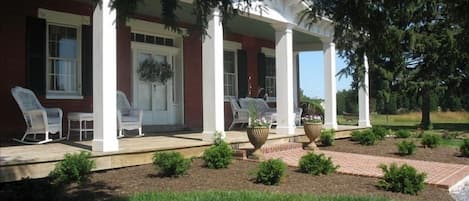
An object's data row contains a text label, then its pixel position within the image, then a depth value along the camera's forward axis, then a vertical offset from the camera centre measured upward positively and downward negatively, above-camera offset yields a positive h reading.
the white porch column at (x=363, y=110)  16.94 +0.01
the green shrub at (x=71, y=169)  6.98 -0.76
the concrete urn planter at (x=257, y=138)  9.46 -0.48
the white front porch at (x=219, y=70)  7.76 +0.79
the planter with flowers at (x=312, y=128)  11.60 -0.38
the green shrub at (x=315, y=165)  8.55 -0.88
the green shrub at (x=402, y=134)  15.84 -0.72
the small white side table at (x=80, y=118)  9.78 -0.10
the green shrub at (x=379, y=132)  14.62 -0.62
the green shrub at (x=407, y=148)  11.98 -0.87
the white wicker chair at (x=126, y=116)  10.49 -0.07
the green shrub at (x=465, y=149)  11.98 -0.90
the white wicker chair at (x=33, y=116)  9.06 -0.05
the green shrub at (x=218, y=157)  8.59 -0.74
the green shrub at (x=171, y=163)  7.62 -0.75
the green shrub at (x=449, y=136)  18.10 -0.92
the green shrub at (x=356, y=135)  13.94 -0.67
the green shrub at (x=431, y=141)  13.47 -0.80
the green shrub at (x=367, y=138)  13.62 -0.72
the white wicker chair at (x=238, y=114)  14.34 -0.07
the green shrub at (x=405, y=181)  7.38 -1.00
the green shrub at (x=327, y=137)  12.93 -0.65
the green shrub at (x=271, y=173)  7.52 -0.89
